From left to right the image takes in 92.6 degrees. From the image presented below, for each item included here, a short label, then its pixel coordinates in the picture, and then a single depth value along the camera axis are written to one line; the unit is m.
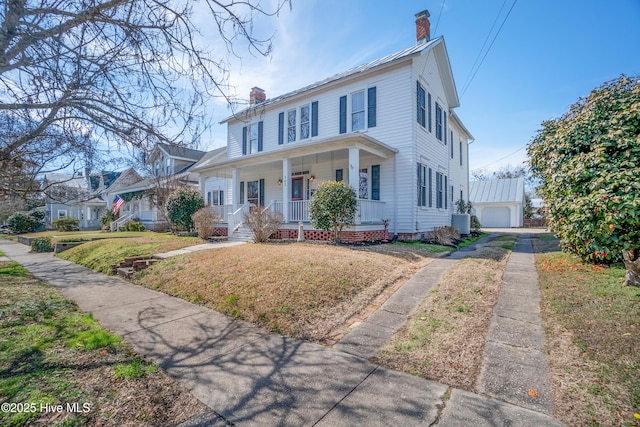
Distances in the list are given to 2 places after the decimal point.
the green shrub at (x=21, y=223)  27.73
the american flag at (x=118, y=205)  21.34
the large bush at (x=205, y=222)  13.24
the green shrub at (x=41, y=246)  14.23
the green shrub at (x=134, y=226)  21.78
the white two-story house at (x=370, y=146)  12.08
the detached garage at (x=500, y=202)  31.73
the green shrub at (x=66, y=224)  26.24
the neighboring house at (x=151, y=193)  21.34
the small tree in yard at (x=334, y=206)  10.16
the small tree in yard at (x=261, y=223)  10.95
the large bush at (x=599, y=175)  4.80
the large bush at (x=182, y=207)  15.75
